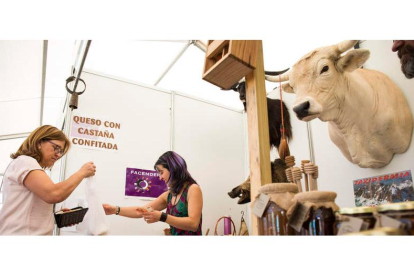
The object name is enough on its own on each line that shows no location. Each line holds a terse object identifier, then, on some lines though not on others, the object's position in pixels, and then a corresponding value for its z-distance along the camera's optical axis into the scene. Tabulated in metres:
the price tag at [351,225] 0.49
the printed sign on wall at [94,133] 2.11
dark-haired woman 1.49
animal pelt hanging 1.89
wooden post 0.77
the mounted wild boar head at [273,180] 1.49
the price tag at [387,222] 0.45
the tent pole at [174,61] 2.43
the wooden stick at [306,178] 0.77
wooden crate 0.82
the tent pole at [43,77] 1.97
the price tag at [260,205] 0.64
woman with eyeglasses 1.08
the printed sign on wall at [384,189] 1.29
